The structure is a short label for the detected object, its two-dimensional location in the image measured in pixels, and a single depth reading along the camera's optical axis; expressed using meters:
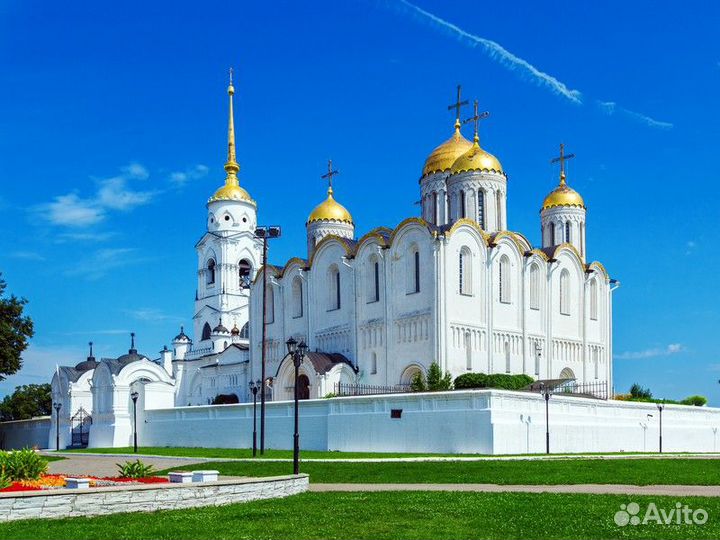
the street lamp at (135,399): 43.34
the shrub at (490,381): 42.25
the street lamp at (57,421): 52.33
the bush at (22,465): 19.55
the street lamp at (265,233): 35.01
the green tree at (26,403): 72.81
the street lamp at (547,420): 32.85
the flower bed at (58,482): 16.59
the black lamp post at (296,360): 20.14
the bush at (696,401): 50.41
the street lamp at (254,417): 34.58
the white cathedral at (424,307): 46.25
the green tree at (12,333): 46.28
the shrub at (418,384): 43.41
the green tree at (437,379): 42.97
